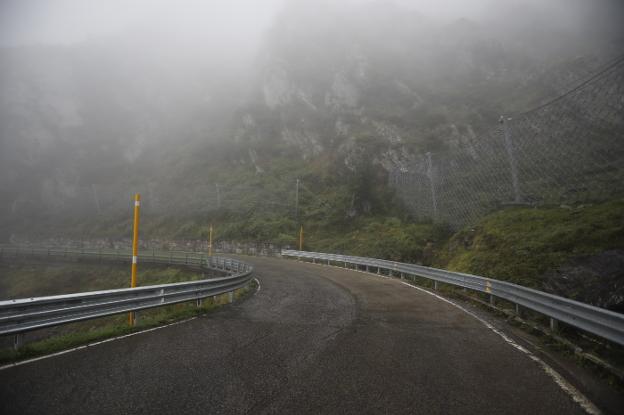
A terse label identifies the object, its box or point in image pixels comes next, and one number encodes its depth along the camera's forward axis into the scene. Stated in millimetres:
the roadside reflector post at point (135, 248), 7148
